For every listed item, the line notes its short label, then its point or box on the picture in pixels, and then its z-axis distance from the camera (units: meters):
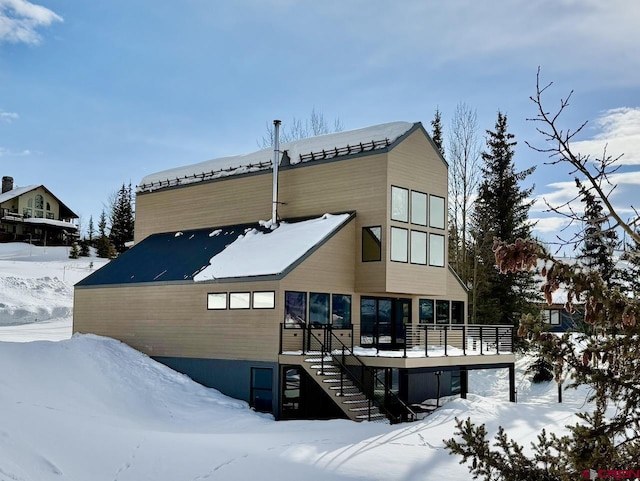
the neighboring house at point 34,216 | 64.81
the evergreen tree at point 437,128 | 44.03
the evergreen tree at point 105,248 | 60.28
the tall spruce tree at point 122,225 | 64.75
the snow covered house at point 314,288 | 19.69
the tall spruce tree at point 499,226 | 34.88
